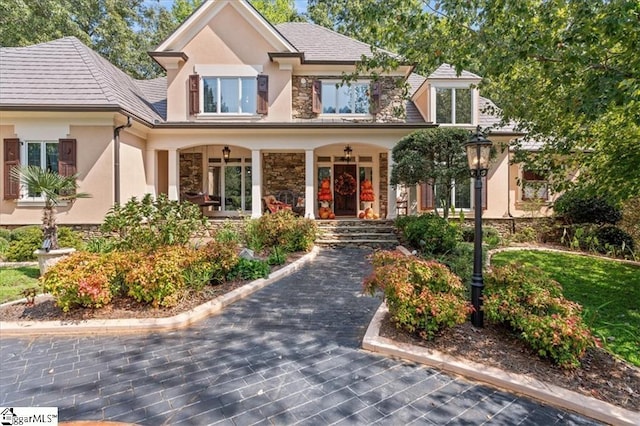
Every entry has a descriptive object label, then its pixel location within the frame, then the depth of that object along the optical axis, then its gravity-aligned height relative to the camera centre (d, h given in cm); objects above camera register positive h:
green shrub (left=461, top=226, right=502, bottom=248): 1099 -87
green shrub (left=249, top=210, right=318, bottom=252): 959 -66
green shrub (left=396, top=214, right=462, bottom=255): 934 -69
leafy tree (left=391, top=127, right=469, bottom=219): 973 +156
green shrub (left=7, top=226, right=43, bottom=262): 879 -94
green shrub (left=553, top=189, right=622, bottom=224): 1098 +1
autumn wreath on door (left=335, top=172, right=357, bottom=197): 1519 +118
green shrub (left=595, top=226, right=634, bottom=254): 1004 -92
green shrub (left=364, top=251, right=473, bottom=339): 413 -110
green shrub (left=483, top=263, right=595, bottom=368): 360 -123
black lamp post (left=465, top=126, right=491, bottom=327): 456 +18
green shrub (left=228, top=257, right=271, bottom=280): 693 -127
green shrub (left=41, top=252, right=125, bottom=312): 490 -109
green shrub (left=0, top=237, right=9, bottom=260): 890 -103
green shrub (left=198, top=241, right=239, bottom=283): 658 -98
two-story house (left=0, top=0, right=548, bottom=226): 1049 +303
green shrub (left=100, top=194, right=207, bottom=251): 709 -33
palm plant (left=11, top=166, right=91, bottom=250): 674 +40
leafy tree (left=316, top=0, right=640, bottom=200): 426 +232
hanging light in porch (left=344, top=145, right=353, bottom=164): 1451 +256
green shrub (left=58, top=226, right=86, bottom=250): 914 -82
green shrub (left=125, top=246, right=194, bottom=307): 514 -111
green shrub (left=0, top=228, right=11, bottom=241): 975 -73
